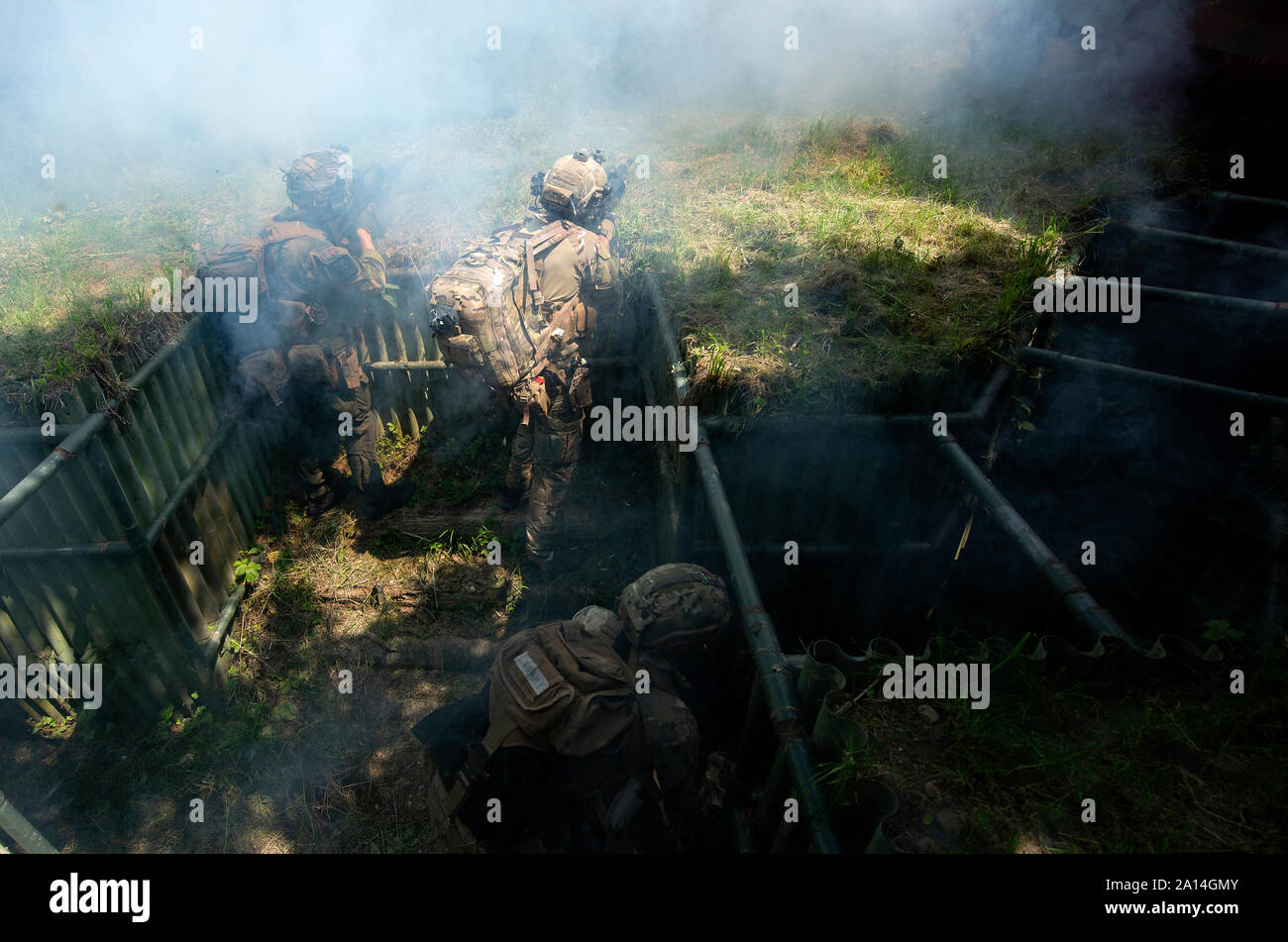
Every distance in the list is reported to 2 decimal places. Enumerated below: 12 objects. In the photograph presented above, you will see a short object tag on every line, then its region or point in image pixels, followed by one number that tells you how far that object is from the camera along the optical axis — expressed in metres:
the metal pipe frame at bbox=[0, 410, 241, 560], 3.53
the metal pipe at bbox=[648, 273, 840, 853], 1.88
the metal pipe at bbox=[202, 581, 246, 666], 4.46
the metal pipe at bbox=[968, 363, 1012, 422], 3.85
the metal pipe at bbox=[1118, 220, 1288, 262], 4.35
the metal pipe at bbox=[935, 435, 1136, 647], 2.44
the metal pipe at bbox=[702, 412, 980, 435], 3.75
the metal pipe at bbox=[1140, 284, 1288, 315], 3.70
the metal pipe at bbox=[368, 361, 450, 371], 5.85
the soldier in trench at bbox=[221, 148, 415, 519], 5.18
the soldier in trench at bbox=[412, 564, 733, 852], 2.74
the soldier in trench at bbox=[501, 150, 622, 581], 4.96
